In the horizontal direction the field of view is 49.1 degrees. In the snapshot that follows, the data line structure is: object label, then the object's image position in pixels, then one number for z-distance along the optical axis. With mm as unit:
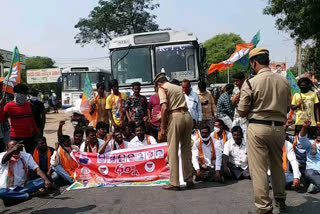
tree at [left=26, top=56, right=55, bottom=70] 67312
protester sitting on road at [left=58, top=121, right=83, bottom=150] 6988
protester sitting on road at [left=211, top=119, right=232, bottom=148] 6692
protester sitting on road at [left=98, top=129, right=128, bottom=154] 6688
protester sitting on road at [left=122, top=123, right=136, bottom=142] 7363
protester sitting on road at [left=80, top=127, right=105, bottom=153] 6661
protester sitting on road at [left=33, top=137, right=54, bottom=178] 6352
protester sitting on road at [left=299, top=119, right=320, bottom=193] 5413
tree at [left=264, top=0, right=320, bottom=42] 12406
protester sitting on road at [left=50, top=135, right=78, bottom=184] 6246
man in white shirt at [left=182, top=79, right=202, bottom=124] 7457
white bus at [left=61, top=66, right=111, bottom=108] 19328
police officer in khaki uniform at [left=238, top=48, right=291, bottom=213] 4000
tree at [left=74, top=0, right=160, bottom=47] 30688
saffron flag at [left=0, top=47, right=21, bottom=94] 6898
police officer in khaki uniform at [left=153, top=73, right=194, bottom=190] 5477
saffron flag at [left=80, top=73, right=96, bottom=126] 8852
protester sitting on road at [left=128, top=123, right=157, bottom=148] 6789
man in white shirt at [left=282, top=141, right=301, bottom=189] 5250
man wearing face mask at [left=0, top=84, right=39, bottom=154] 6398
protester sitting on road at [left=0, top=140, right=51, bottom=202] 5301
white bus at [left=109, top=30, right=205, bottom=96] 9172
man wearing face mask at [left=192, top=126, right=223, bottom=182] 6316
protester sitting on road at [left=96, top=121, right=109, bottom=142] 6984
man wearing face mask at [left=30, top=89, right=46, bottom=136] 7535
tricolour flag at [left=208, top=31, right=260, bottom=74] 9758
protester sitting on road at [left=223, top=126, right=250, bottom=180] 6152
